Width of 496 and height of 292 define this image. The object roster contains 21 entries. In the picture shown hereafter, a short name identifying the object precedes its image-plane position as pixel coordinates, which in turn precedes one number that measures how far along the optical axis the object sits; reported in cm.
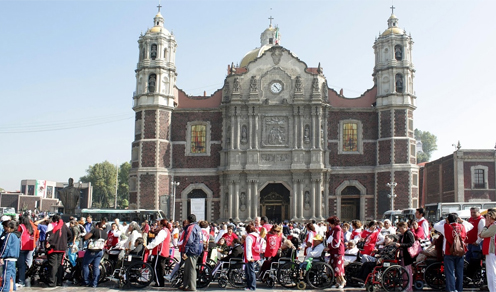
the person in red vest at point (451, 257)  1320
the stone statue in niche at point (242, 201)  4350
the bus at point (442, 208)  3734
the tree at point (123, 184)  9381
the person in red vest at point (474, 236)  1397
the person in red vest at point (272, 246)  1536
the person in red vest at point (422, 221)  1552
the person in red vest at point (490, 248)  1218
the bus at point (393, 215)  4003
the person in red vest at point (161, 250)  1457
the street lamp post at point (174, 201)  4375
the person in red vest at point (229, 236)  1878
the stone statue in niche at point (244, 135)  4412
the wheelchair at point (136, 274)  1476
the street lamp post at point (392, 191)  4259
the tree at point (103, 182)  9575
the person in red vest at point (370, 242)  1550
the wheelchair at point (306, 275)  1461
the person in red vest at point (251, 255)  1436
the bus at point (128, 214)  4159
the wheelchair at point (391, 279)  1380
